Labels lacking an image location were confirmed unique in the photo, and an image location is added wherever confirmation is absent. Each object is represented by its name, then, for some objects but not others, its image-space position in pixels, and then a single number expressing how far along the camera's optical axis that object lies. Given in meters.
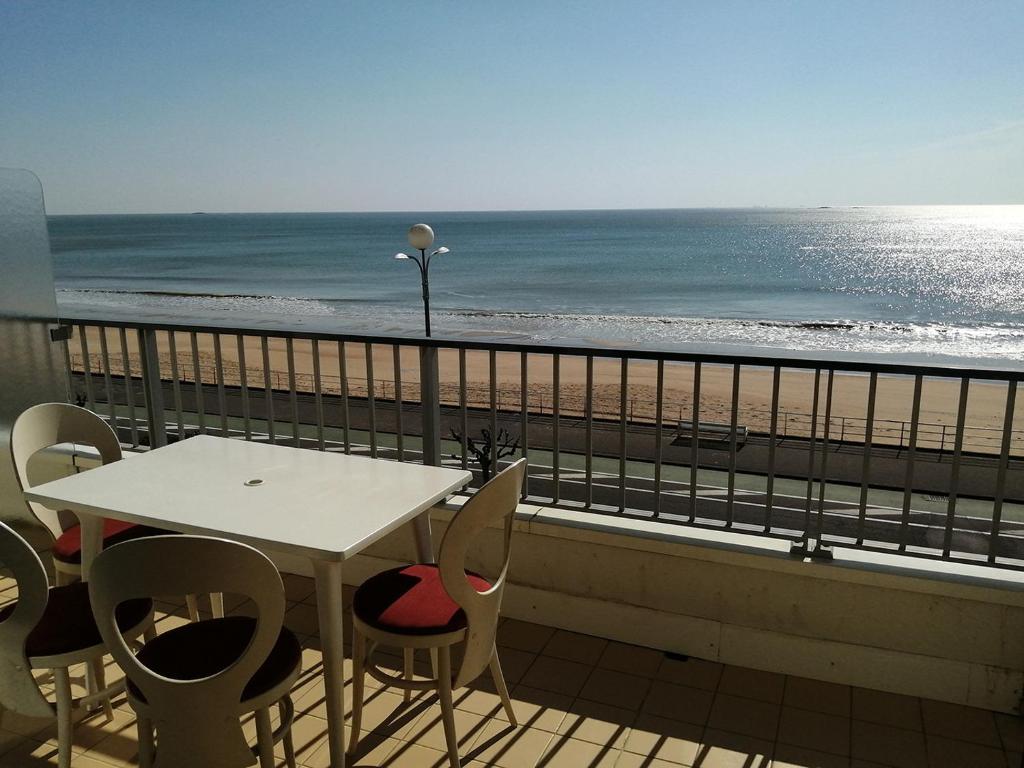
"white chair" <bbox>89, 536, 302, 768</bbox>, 1.64
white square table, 2.13
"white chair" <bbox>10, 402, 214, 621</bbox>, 2.78
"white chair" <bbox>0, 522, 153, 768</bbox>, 1.91
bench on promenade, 13.34
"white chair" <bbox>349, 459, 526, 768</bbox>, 2.09
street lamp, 12.44
